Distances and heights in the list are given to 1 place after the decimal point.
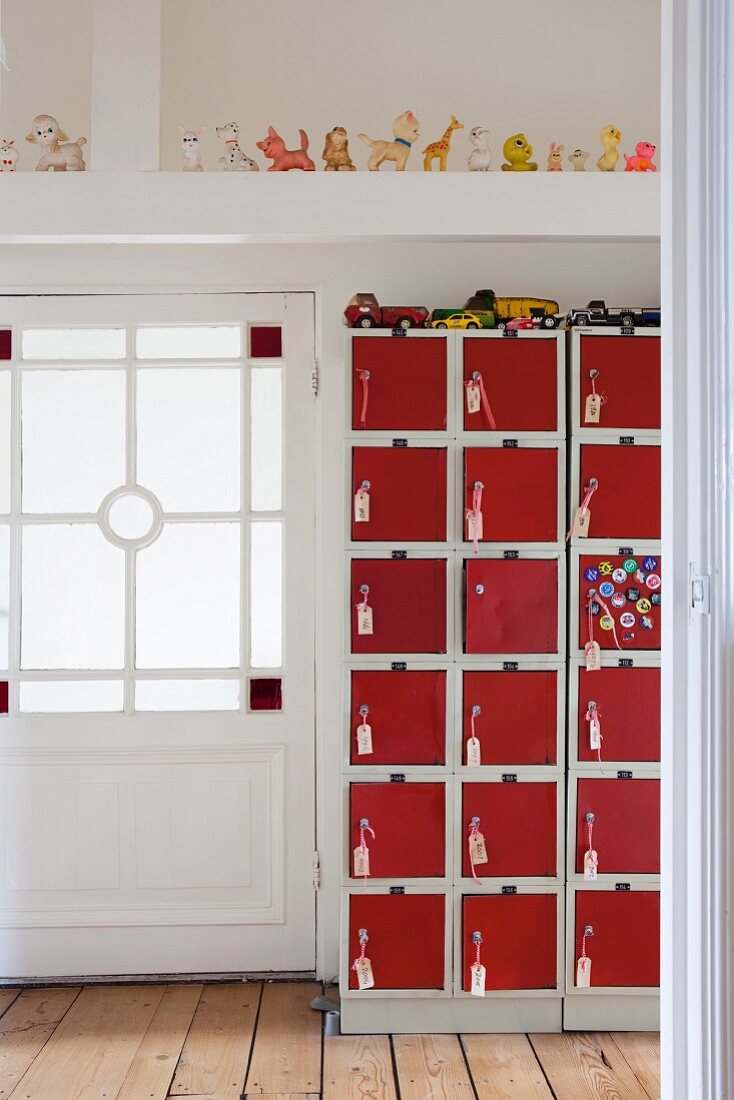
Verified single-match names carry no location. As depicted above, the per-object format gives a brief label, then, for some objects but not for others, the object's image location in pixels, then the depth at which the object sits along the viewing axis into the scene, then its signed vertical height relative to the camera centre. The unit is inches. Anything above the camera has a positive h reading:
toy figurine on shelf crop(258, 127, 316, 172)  103.4 +40.8
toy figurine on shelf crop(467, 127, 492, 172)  103.9 +41.4
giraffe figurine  104.8 +42.3
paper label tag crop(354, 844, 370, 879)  102.7 -32.5
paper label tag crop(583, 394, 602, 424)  103.9 +14.0
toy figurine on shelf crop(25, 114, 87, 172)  101.4 +40.9
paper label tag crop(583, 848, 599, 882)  102.9 -33.0
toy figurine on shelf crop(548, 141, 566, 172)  105.4 +41.2
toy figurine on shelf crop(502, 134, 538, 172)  104.2 +41.2
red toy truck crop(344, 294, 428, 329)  106.2 +24.7
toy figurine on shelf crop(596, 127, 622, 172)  105.1 +42.1
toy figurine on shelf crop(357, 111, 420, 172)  103.7 +41.7
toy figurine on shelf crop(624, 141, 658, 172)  103.9 +40.8
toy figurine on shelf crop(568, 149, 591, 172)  105.9 +41.5
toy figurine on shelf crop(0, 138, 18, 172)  103.6 +40.8
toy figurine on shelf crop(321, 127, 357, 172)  103.5 +41.2
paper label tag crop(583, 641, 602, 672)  103.0 -11.4
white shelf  100.7 +34.7
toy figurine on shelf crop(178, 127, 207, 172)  102.7 +40.8
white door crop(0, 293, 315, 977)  117.2 -10.4
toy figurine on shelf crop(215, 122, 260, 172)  101.7 +39.6
